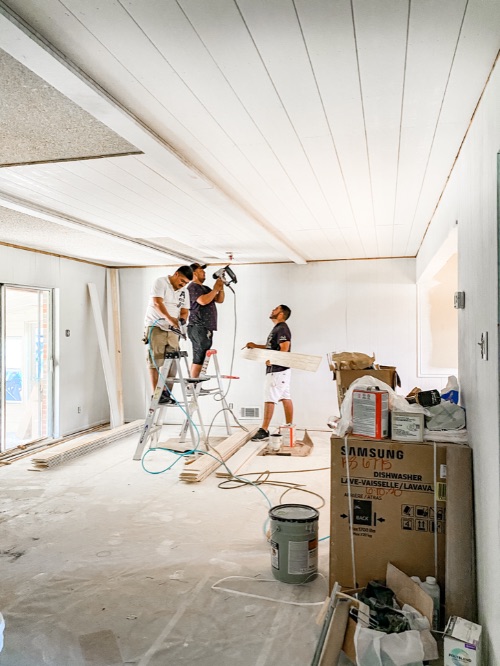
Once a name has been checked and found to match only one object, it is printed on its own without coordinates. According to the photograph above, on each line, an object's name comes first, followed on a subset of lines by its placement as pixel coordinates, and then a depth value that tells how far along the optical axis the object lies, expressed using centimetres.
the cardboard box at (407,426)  236
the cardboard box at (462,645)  176
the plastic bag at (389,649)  186
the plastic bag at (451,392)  261
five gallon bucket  262
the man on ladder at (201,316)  594
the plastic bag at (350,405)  245
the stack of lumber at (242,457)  463
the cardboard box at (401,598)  203
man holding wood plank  604
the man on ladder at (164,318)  506
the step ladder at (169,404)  495
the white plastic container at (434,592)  214
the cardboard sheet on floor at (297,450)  536
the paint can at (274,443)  538
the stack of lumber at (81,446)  482
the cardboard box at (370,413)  243
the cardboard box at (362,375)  289
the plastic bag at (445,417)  239
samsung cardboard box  219
